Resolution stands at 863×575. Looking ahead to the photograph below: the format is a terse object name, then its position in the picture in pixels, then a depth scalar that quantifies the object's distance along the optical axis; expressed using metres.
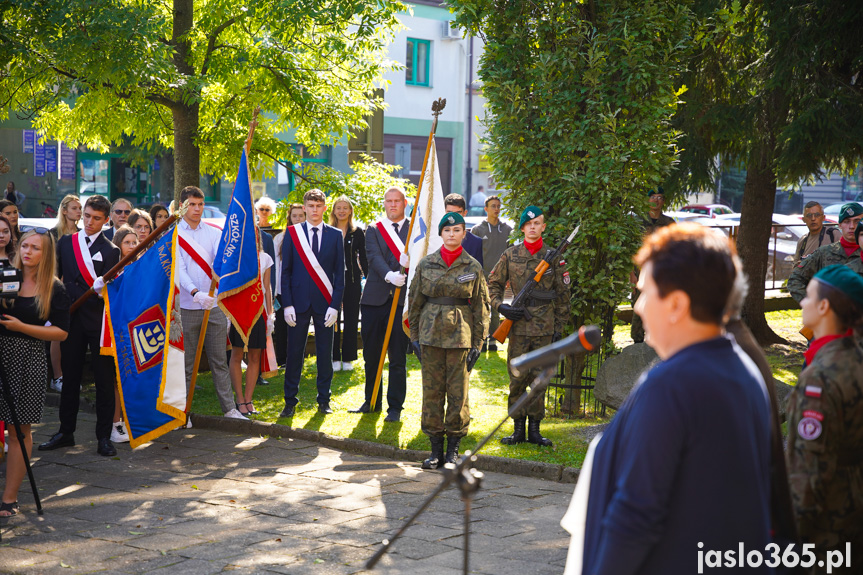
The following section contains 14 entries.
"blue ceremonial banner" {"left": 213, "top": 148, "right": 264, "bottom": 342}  9.06
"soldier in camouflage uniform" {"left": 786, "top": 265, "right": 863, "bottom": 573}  3.38
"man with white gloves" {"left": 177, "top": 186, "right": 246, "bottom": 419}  9.02
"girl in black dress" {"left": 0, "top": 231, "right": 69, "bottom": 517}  6.10
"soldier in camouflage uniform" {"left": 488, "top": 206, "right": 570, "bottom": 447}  8.28
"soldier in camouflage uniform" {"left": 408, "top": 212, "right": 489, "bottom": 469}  7.62
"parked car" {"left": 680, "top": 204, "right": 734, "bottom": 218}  33.95
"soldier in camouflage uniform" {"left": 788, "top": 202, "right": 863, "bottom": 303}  9.36
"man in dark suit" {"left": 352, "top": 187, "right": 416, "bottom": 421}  9.63
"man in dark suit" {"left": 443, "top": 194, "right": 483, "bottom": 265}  10.37
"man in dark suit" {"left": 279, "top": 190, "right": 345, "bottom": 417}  9.56
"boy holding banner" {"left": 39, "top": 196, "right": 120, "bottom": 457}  8.10
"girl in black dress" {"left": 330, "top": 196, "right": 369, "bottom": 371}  10.51
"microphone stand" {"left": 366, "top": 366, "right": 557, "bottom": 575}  2.92
